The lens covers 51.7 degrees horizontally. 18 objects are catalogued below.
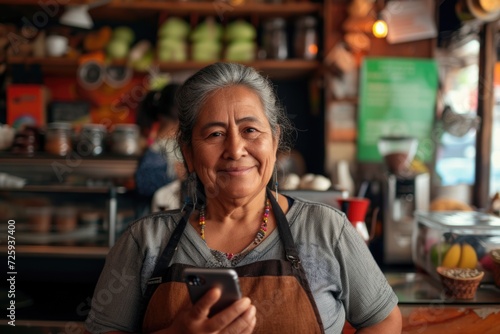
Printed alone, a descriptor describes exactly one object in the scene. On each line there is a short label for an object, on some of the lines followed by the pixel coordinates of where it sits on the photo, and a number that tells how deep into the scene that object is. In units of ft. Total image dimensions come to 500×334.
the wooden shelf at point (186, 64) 12.43
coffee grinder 9.37
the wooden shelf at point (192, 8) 12.32
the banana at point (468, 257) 6.76
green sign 12.28
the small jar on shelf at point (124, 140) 11.50
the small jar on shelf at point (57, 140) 11.31
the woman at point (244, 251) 4.48
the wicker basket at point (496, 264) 6.51
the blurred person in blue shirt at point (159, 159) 9.64
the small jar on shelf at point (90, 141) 11.40
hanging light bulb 11.80
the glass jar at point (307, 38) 12.66
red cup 7.13
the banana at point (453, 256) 6.80
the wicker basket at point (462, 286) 6.16
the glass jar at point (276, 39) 12.77
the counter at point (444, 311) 6.07
